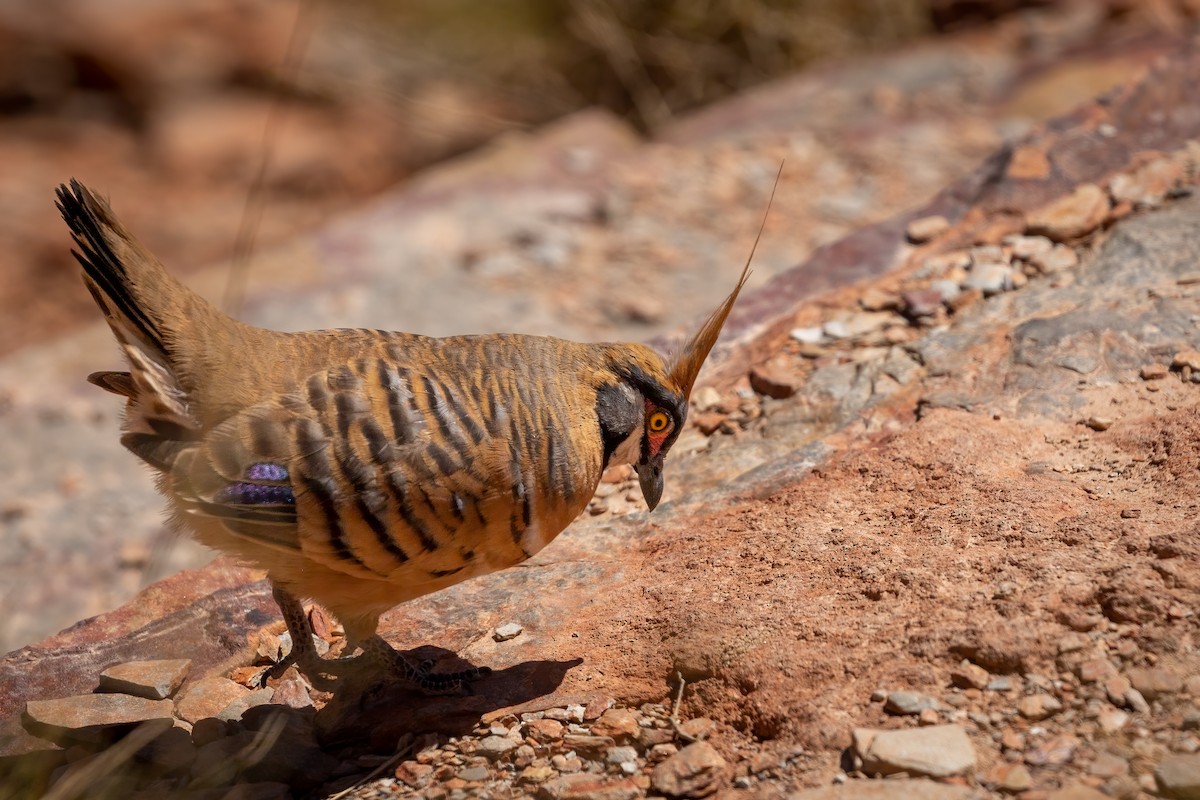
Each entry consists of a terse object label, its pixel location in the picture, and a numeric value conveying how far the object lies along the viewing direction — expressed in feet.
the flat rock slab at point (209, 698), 28.49
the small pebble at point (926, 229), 43.21
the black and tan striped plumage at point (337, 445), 26.63
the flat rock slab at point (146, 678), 28.58
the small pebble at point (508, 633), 29.91
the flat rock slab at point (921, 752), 21.18
